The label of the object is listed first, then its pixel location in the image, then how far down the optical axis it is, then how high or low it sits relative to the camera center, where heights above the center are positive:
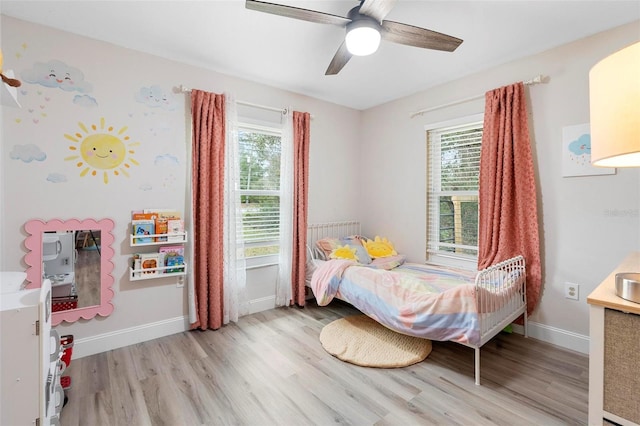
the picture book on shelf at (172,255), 2.67 -0.40
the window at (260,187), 3.24 +0.28
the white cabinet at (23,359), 1.14 -0.58
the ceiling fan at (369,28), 1.61 +1.11
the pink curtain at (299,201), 3.43 +0.13
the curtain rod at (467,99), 2.53 +1.15
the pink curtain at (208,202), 2.79 +0.09
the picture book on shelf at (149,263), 2.56 -0.45
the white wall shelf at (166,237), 2.50 -0.24
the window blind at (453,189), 3.12 +0.25
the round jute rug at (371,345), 2.29 -1.13
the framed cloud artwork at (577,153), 2.31 +0.47
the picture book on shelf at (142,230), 2.52 -0.15
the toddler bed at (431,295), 2.00 -0.66
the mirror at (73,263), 2.19 -0.40
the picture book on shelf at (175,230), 2.66 -0.16
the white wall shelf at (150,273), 2.53 -0.53
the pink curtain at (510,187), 2.58 +0.23
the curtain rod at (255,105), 2.76 +1.15
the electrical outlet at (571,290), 2.42 -0.65
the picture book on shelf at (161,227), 2.61 -0.13
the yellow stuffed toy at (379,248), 3.49 -0.43
